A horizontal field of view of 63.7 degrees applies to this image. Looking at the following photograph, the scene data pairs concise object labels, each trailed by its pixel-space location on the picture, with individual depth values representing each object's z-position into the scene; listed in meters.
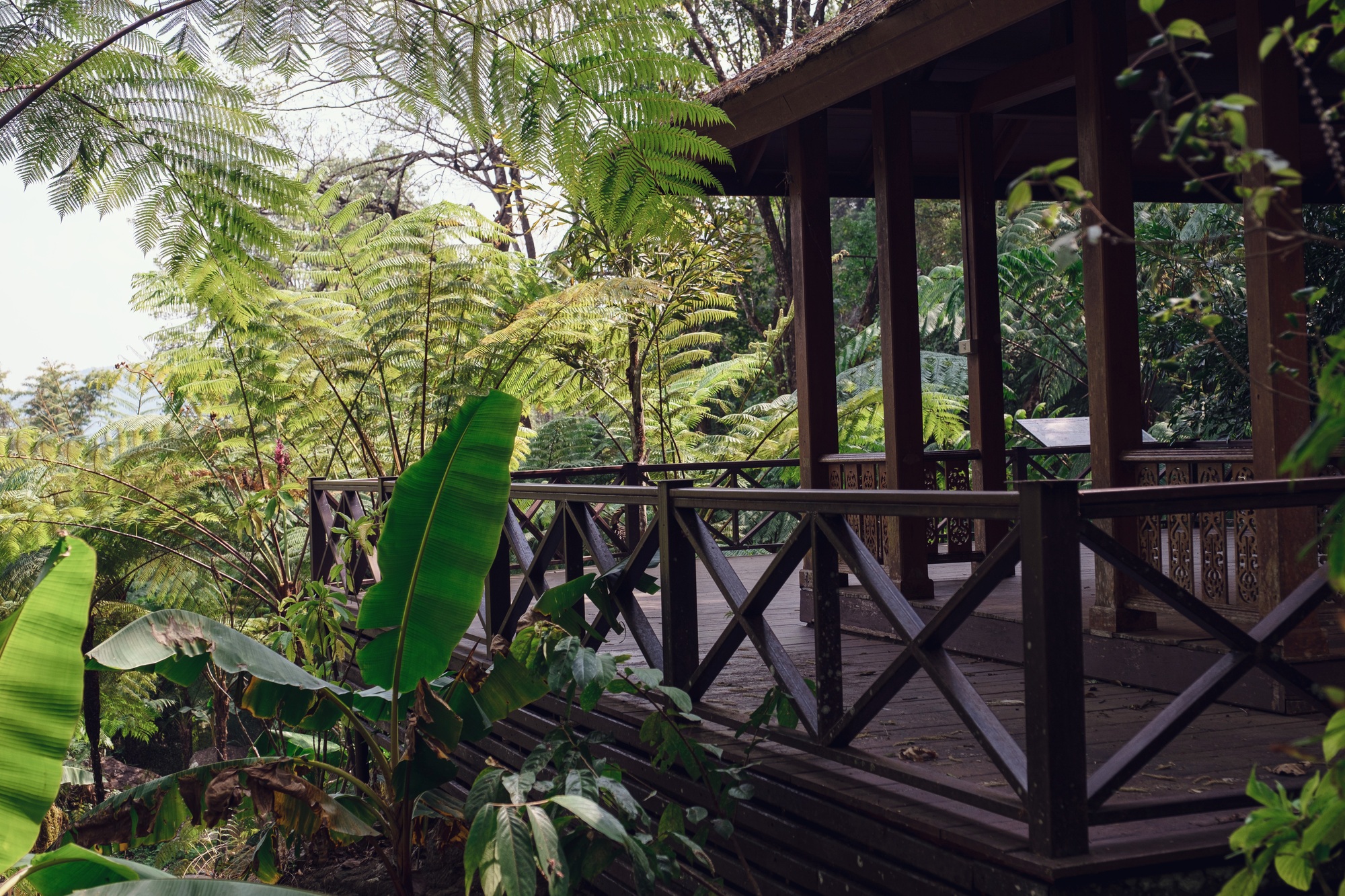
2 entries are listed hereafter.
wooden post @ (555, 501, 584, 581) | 4.89
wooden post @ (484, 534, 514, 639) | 5.68
